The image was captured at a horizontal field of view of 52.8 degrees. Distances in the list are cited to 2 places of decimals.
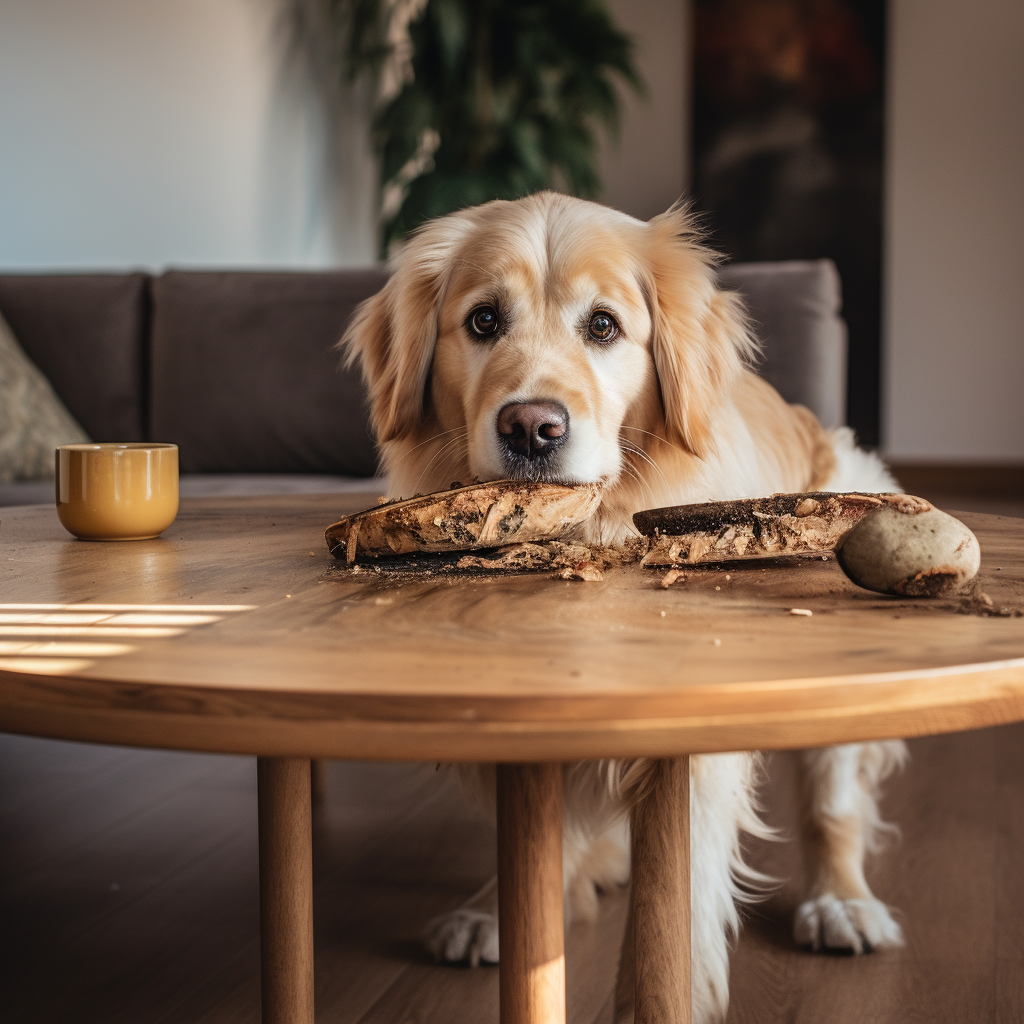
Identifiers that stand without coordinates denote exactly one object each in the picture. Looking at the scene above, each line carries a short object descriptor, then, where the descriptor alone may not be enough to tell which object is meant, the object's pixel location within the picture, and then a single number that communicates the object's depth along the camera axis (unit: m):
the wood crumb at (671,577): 0.86
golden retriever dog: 1.16
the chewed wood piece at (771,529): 0.92
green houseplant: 5.27
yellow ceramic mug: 1.17
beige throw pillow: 2.81
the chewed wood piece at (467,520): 0.94
